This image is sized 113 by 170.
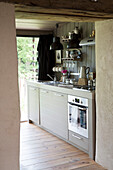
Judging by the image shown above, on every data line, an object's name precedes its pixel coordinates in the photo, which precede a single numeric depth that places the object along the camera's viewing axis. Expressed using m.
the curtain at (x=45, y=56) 5.83
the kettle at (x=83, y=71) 4.48
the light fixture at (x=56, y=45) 4.80
